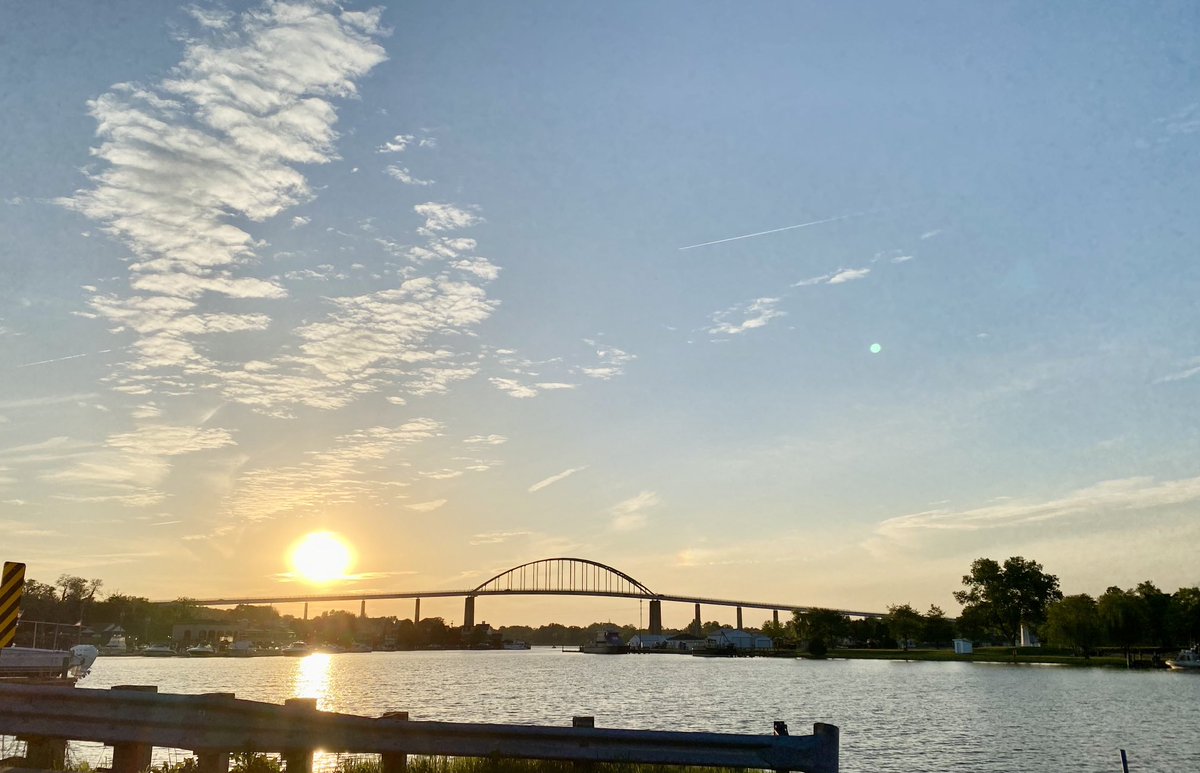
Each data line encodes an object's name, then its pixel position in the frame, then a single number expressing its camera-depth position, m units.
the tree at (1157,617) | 156.88
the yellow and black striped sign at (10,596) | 15.74
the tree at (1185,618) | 156.75
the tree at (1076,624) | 156.88
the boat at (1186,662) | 141.00
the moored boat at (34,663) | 34.28
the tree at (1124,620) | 151.88
